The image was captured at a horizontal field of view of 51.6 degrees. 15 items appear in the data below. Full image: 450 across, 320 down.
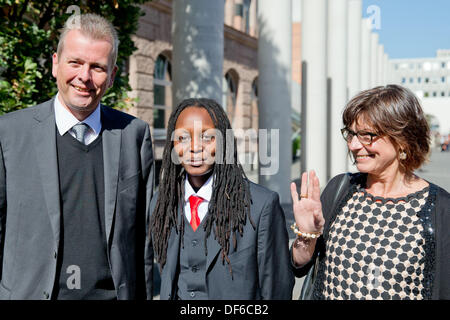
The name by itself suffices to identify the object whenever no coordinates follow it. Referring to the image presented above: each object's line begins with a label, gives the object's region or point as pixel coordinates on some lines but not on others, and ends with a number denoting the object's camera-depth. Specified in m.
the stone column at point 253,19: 20.75
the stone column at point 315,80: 13.11
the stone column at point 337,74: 15.95
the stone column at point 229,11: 18.92
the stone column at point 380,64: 38.74
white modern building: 90.38
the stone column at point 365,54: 27.20
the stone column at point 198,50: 6.16
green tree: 3.39
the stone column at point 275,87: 10.03
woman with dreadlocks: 2.12
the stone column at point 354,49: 20.31
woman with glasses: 2.11
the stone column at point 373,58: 32.22
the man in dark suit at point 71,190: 2.12
